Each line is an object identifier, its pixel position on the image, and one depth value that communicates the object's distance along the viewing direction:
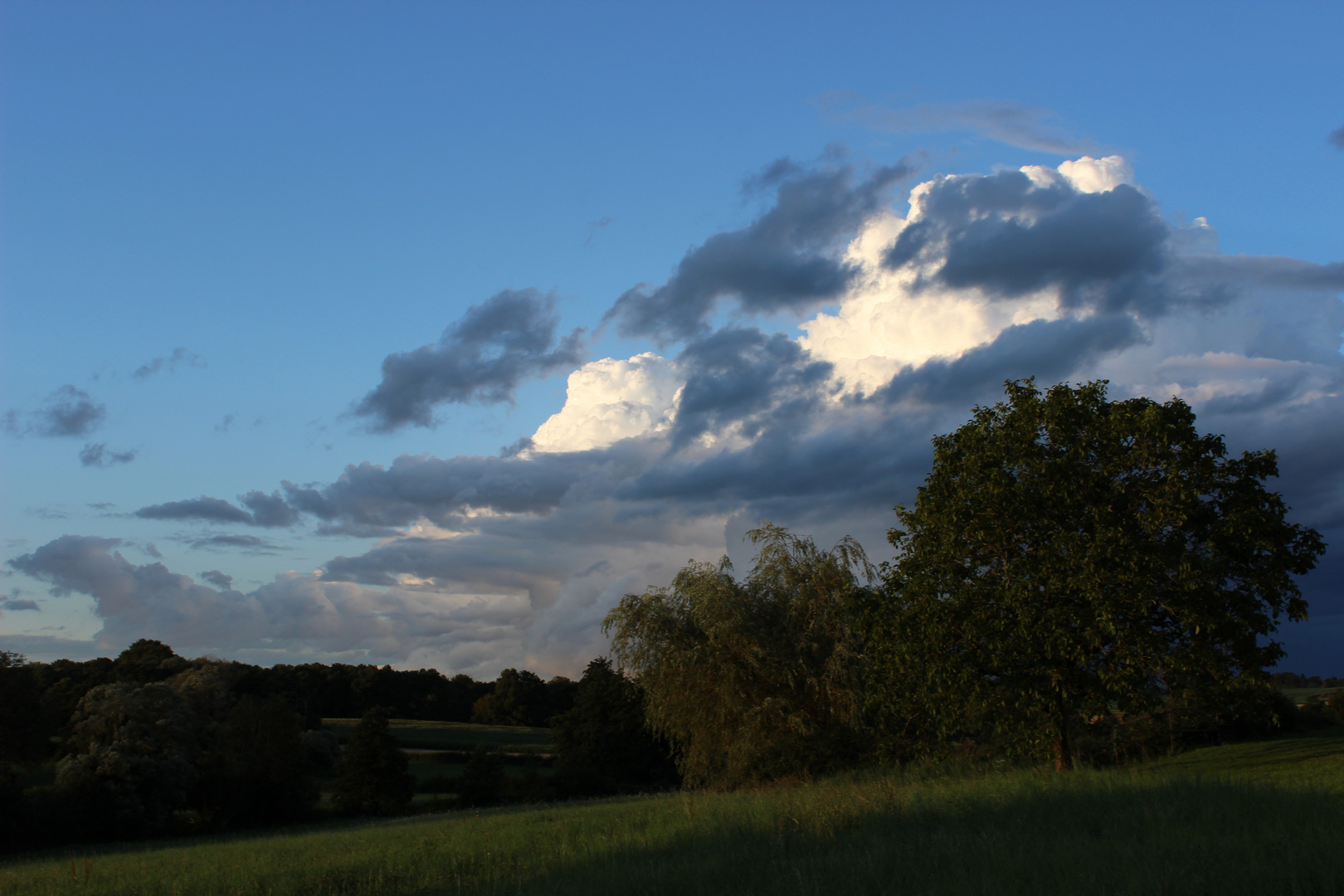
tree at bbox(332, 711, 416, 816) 58.62
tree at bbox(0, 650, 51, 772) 44.06
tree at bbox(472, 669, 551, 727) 124.50
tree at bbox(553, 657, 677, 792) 70.38
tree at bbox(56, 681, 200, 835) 48.06
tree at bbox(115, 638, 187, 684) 79.50
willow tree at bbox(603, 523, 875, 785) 30.50
